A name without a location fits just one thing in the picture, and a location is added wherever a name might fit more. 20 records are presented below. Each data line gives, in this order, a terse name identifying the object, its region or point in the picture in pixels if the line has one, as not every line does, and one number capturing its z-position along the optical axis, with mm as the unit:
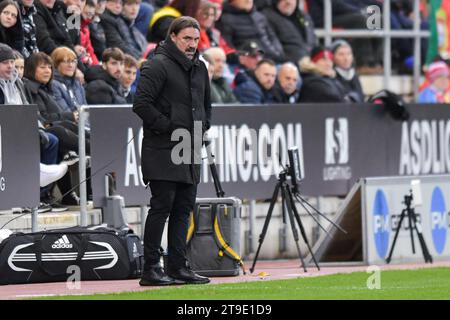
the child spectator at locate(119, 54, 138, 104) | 17797
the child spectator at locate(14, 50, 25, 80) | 16016
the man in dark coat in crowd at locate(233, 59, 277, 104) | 20297
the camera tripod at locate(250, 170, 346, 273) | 16031
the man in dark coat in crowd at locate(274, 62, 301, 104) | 20797
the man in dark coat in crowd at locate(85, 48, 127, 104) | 17500
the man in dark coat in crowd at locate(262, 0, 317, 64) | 23609
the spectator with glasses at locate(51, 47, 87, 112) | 16812
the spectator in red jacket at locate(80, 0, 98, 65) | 18188
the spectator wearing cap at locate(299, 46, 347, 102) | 21312
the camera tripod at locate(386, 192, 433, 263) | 17969
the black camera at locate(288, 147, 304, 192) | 15959
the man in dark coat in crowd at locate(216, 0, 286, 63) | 22391
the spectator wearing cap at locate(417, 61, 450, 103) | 24938
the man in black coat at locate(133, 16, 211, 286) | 13188
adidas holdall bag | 14320
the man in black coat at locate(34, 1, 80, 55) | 17438
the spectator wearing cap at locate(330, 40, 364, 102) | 22969
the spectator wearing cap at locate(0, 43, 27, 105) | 15398
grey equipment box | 15250
